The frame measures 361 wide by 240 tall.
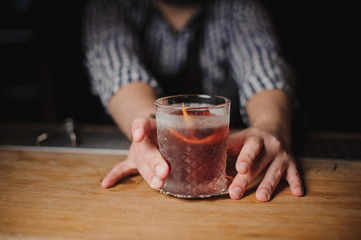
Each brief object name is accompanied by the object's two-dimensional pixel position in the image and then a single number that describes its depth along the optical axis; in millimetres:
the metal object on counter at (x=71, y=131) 1390
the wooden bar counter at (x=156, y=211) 687
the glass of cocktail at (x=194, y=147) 777
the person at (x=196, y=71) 912
